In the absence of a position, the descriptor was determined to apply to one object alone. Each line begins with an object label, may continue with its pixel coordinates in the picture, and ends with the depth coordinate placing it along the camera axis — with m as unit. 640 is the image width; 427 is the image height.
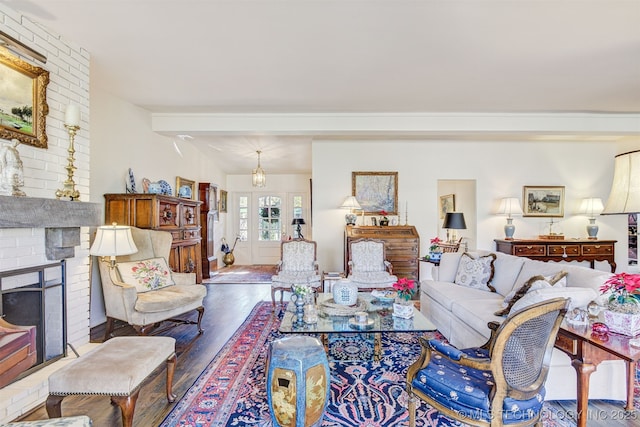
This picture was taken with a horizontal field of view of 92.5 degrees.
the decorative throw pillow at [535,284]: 2.34
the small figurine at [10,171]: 1.96
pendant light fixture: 6.07
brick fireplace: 1.98
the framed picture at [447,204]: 7.14
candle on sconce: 2.45
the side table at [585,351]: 1.67
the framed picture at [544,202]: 5.80
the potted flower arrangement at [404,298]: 2.70
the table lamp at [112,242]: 2.70
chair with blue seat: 1.43
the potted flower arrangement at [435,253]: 4.54
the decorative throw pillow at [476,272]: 3.55
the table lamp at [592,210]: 5.50
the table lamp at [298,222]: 7.44
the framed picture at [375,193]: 5.85
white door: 8.51
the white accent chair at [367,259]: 4.66
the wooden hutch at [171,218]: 3.74
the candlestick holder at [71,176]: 2.48
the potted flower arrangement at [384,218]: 5.58
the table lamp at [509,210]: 5.54
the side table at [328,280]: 4.59
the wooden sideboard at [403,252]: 5.21
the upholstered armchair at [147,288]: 2.90
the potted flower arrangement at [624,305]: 1.79
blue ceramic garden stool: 1.77
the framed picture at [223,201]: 7.91
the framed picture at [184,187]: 5.18
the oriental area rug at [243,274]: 6.27
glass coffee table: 2.45
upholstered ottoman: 1.65
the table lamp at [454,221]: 5.06
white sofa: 2.09
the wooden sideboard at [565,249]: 5.29
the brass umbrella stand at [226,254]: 7.81
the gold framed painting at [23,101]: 2.10
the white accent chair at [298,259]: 4.53
